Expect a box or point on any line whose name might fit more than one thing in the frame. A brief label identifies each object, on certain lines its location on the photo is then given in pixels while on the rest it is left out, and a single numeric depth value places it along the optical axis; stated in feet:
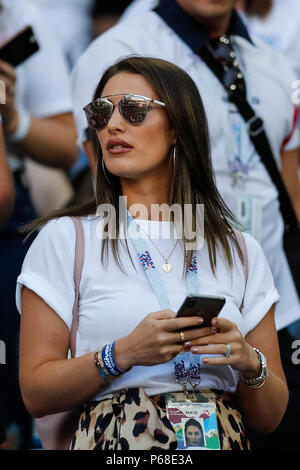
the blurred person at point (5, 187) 21.18
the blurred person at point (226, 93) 22.49
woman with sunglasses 15.90
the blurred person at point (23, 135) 22.18
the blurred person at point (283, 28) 33.30
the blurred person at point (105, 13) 36.78
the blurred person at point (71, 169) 29.50
